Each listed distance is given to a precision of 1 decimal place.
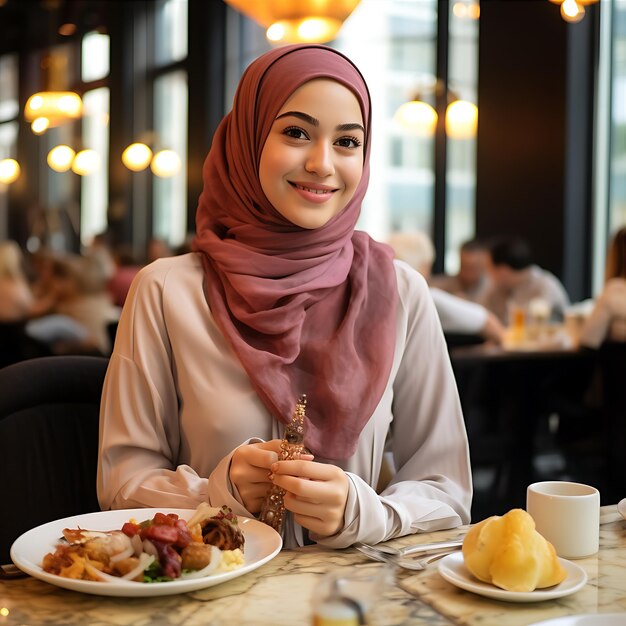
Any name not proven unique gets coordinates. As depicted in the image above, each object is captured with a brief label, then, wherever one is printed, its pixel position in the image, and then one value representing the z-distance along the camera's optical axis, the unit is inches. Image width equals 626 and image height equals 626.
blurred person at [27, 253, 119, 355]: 211.9
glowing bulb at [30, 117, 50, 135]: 223.0
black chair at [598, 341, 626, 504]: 144.0
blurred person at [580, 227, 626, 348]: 175.3
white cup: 45.8
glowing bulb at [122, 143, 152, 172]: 371.2
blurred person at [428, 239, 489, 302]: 252.4
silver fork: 46.9
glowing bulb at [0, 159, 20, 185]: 457.7
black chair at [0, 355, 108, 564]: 60.4
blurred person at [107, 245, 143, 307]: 267.9
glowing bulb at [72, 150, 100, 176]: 403.2
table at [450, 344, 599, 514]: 161.2
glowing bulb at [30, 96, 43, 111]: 244.4
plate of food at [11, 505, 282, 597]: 38.6
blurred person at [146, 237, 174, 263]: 326.0
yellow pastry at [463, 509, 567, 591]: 39.6
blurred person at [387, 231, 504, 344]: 174.2
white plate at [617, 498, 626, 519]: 52.0
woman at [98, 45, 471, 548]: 57.6
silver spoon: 44.1
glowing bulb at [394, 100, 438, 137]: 269.3
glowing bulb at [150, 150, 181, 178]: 378.0
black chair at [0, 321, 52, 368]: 209.0
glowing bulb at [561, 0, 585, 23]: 116.4
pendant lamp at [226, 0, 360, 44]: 148.9
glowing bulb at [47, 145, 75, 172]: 405.4
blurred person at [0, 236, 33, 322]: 232.1
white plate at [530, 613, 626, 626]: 36.4
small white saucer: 39.2
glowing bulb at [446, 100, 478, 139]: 275.6
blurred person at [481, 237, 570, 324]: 236.7
